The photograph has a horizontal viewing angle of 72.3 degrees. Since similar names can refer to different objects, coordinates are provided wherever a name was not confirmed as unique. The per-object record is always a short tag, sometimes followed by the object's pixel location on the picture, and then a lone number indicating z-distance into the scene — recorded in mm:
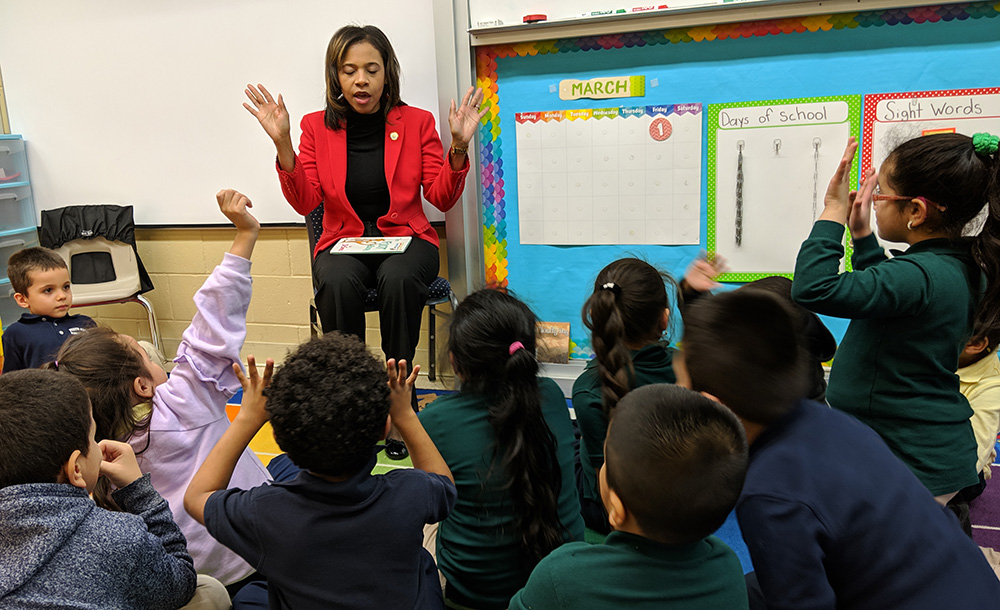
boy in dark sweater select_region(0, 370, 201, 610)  848
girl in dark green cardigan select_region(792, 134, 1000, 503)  1353
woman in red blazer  2389
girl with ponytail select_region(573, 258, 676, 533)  1574
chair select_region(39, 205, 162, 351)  3342
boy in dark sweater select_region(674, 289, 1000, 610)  874
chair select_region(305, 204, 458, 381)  2473
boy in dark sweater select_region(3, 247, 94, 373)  2242
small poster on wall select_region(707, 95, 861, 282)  2369
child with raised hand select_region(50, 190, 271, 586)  1278
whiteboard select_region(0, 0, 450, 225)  2994
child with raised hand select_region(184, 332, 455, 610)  972
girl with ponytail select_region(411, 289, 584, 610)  1288
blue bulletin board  2221
